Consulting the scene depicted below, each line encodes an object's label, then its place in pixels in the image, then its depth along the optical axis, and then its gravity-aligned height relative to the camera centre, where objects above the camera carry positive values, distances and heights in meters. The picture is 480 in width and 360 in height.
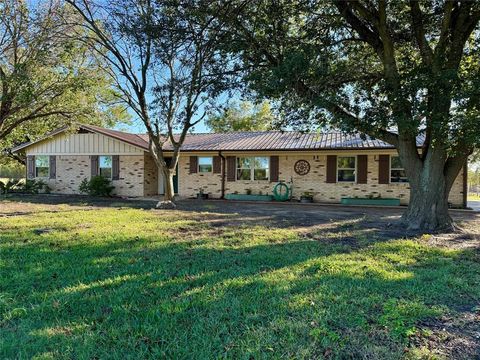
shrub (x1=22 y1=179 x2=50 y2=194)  19.58 -0.81
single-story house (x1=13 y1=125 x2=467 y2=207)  14.91 +0.53
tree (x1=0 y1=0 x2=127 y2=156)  11.27 +3.75
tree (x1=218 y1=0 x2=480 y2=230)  7.18 +2.40
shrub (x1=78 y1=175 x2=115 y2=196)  17.95 -0.68
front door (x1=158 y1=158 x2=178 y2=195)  19.23 -0.58
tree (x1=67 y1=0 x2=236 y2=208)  8.76 +3.71
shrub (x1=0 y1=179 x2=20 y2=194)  19.61 -0.79
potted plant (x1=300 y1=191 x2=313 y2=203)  15.64 -1.08
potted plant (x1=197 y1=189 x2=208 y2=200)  17.27 -1.10
